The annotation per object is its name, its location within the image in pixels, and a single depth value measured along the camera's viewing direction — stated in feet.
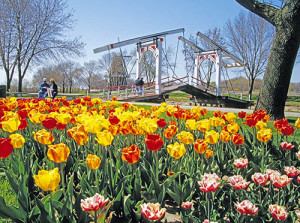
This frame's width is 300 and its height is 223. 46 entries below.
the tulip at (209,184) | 4.30
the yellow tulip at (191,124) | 8.23
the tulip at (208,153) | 6.42
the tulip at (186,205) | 4.90
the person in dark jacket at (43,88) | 36.09
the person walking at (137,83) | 58.35
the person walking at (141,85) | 57.48
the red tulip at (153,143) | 5.64
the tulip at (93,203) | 3.57
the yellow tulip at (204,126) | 7.98
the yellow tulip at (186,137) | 6.75
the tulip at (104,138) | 5.88
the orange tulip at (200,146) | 6.03
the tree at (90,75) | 192.65
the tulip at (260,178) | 5.02
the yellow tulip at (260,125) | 8.23
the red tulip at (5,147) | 4.96
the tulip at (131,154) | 5.18
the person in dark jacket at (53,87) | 36.74
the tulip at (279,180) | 4.76
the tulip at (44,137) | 6.34
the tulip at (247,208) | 4.11
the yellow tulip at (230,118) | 9.55
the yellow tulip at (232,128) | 8.02
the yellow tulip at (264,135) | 7.13
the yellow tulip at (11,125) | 7.37
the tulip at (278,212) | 4.11
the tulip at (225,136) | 7.35
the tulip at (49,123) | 7.76
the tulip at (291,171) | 5.47
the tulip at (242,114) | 10.62
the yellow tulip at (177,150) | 5.89
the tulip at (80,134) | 6.30
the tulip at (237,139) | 6.95
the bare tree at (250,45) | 79.80
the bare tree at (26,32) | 65.92
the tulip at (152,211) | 3.54
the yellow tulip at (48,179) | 3.97
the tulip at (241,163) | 5.67
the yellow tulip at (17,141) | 6.13
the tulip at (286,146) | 7.72
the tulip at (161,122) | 8.50
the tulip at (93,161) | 5.16
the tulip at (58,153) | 4.84
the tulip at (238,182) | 4.75
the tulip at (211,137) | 6.84
